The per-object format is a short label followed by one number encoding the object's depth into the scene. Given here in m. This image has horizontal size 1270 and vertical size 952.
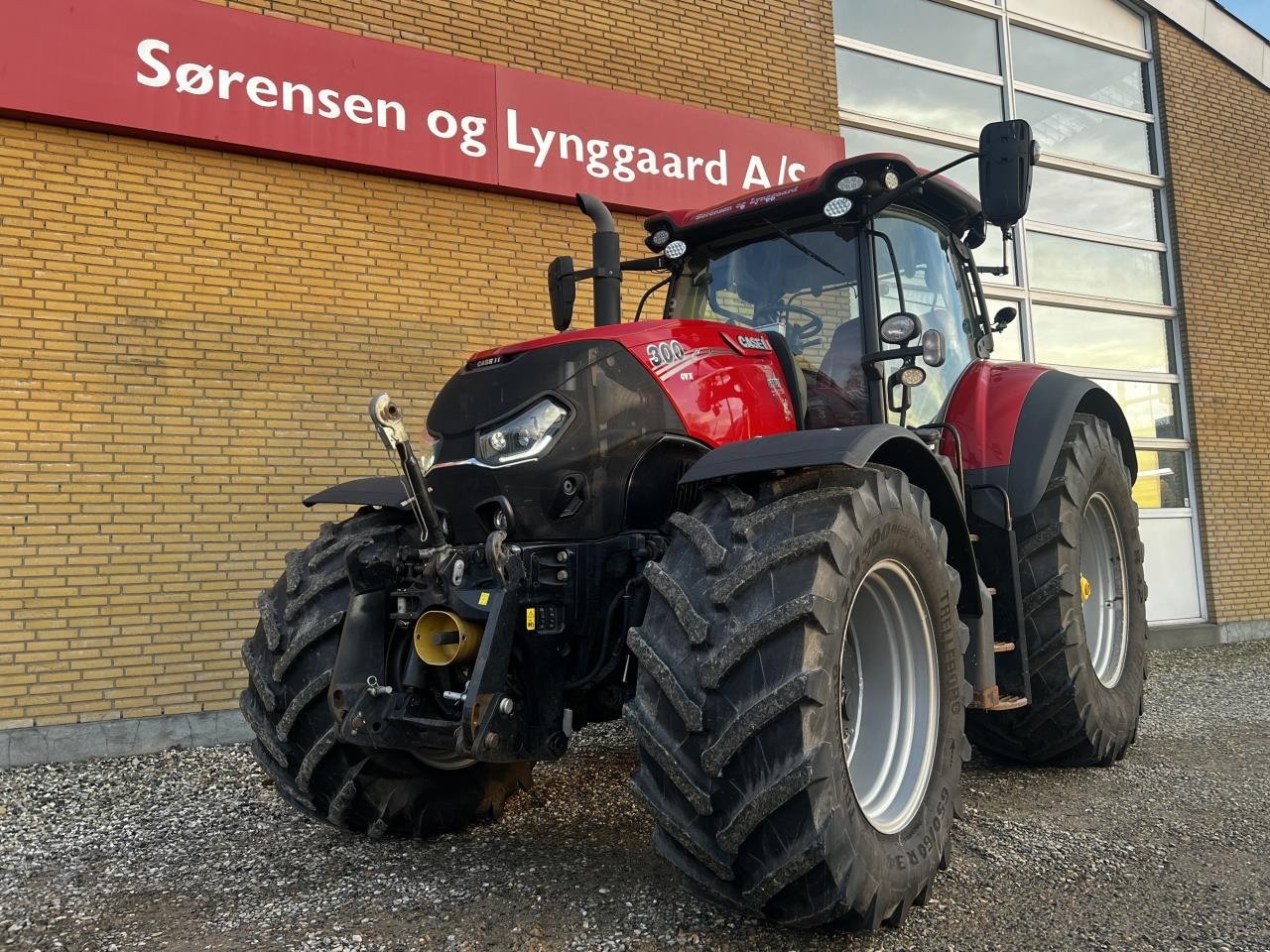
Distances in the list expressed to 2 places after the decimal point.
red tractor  2.53
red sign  6.22
